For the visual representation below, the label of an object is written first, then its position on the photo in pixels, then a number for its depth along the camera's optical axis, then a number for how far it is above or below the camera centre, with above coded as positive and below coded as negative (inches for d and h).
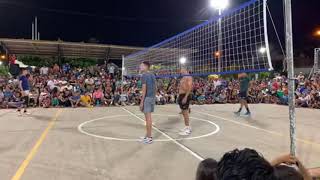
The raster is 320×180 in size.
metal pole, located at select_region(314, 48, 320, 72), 727.7 +75.5
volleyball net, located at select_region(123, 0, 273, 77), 266.4 +54.4
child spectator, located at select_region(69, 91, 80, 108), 585.0 -13.9
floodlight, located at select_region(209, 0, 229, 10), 631.8 +193.0
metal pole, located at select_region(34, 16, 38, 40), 1585.9 +344.0
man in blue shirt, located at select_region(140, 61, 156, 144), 248.5 +1.8
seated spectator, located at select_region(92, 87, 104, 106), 608.1 -8.9
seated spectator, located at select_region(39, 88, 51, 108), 569.8 -11.4
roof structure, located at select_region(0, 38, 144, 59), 912.9 +147.2
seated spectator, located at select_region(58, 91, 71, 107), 584.4 -11.8
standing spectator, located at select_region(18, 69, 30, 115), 422.3 +11.3
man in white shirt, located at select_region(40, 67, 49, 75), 939.2 +72.9
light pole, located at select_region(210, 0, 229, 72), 631.8 +192.5
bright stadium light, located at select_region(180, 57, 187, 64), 434.9 +47.5
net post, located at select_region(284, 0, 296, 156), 154.9 +13.6
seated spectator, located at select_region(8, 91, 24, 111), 552.7 -12.4
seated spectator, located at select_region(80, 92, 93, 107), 589.0 -14.5
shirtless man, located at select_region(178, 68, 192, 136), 281.3 -4.0
